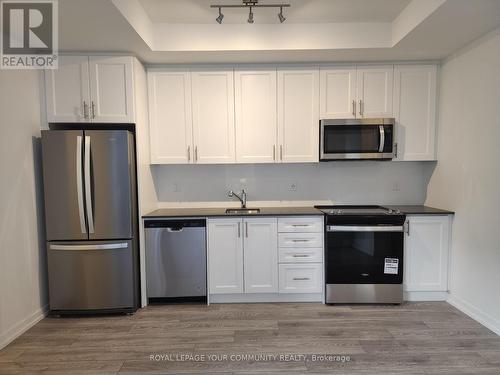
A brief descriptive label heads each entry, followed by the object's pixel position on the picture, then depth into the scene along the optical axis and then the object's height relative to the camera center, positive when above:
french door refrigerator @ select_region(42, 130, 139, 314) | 2.63 -0.43
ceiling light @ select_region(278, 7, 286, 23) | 2.43 +1.33
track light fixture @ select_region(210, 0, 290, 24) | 2.37 +1.39
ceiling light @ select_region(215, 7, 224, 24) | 2.43 +1.32
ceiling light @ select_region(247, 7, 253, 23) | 2.41 +1.31
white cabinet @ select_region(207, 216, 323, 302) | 2.98 -0.88
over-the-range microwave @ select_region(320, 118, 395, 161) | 3.06 +0.35
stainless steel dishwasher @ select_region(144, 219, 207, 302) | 2.93 -0.87
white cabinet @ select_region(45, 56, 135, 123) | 2.78 +0.81
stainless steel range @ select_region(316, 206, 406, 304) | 2.88 -0.86
